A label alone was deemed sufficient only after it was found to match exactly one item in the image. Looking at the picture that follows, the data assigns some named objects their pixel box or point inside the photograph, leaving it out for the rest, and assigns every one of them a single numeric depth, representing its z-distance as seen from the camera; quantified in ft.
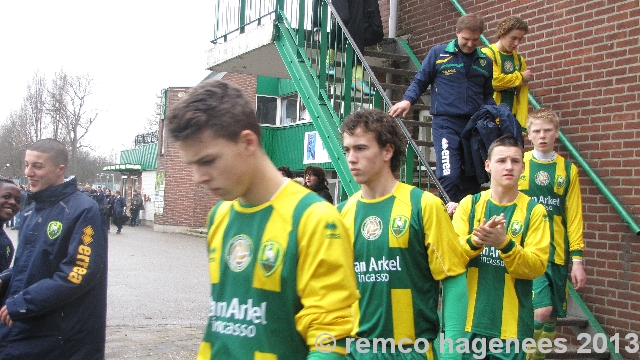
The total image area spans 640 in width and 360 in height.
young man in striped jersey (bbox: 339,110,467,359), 10.96
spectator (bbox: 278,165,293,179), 24.91
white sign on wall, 69.74
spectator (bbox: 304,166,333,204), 25.13
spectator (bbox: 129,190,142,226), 125.80
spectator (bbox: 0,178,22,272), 16.06
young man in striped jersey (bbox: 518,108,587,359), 18.37
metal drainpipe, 33.50
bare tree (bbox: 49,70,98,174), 162.50
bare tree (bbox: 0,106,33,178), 170.19
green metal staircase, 23.73
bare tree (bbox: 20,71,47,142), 168.14
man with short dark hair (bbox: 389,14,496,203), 19.58
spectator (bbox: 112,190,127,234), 98.22
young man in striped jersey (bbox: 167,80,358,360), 6.87
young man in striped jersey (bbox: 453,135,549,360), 13.28
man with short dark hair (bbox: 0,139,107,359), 12.63
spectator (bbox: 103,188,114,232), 92.08
